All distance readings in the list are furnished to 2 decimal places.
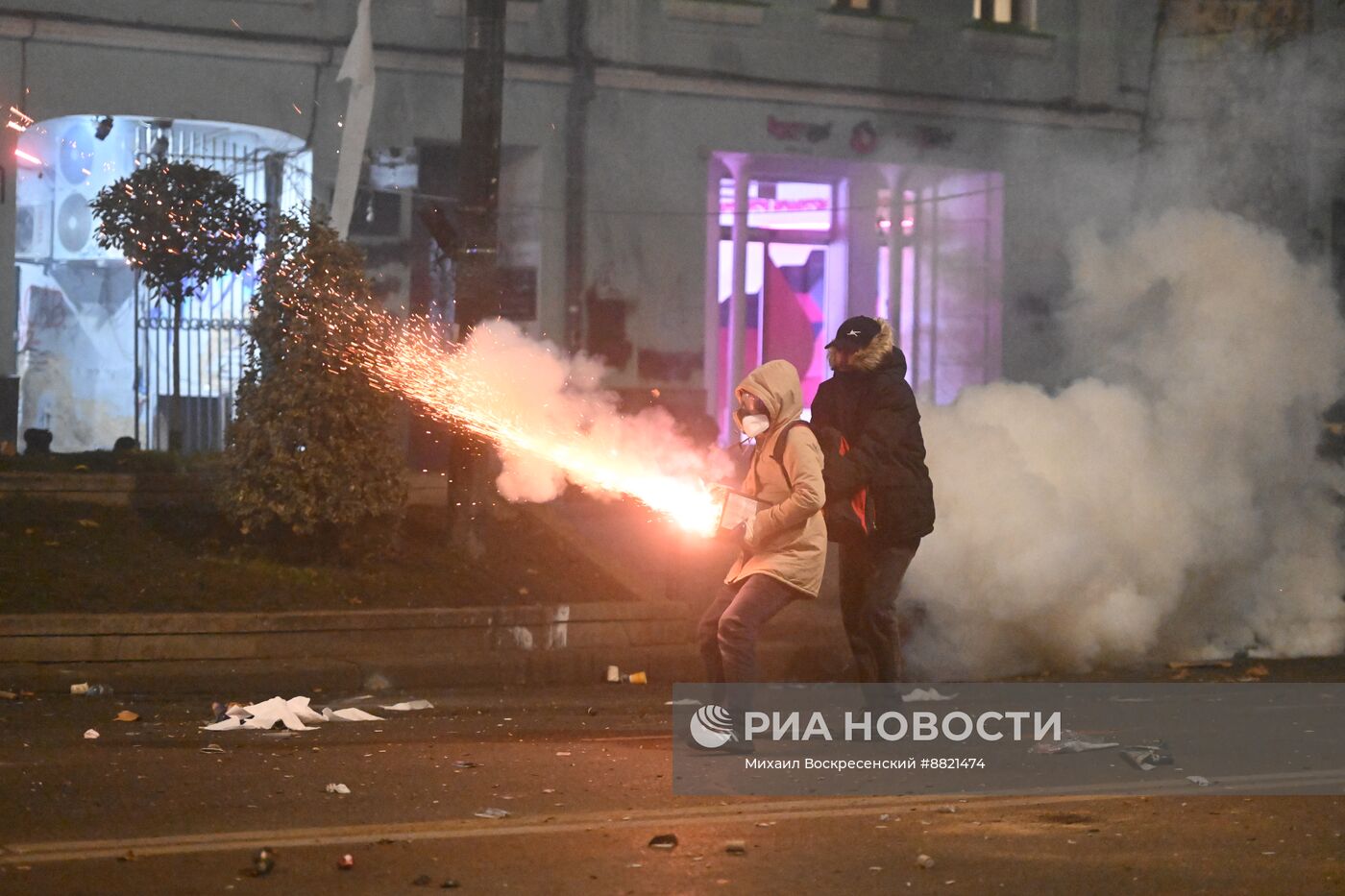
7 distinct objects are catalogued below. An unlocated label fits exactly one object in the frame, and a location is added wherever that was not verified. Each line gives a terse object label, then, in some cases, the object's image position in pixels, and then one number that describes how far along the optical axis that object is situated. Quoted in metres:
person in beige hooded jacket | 14.26
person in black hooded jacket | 15.32
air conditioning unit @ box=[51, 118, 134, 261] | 33.31
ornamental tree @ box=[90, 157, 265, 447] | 28.83
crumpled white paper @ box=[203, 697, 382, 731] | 15.74
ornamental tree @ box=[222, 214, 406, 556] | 21.34
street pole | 22.77
